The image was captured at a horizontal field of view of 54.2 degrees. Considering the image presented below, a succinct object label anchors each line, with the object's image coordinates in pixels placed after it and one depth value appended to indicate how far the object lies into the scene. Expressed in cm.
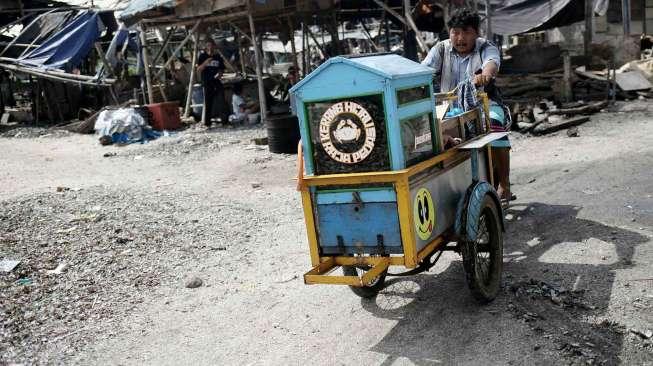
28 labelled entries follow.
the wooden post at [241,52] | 1939
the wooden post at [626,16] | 1439
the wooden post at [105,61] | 1719
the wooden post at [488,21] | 1252
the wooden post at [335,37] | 1650
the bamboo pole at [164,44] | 1622
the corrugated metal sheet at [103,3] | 2028
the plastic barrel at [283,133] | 1048
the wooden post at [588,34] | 1403
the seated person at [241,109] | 1501
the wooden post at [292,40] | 1640
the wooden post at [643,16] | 1822
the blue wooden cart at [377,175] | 328
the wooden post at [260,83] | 1390
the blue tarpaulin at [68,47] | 1778
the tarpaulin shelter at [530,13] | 1362
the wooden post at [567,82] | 1158
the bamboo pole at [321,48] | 1725
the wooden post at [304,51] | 1725
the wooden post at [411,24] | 1210
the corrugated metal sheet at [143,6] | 1387
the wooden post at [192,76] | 1534
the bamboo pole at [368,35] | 1930
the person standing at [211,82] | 1481
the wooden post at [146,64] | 1597
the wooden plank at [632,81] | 1157
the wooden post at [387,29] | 1868
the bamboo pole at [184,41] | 1473
